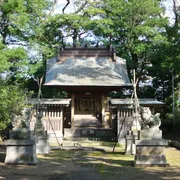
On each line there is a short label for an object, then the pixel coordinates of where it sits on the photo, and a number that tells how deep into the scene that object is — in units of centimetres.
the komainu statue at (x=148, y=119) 1044
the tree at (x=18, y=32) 2248
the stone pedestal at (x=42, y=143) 1409
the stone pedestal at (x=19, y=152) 1043
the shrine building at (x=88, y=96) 2028
